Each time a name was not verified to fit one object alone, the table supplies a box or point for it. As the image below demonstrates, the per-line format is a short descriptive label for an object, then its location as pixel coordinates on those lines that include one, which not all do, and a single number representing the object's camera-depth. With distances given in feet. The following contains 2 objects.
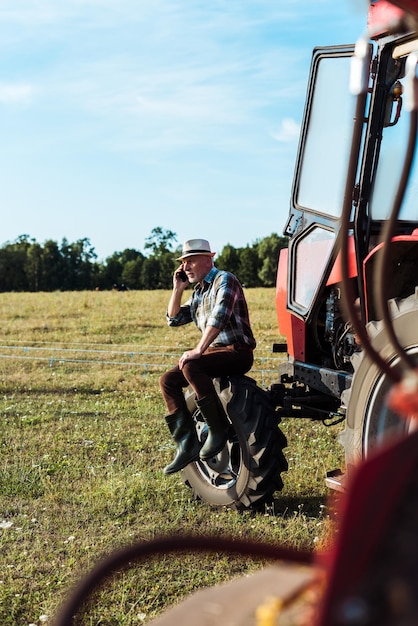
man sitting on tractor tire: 15.84
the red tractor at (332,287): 11.87
